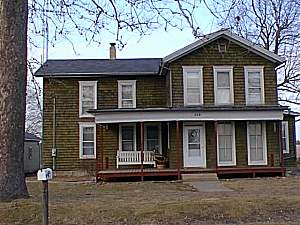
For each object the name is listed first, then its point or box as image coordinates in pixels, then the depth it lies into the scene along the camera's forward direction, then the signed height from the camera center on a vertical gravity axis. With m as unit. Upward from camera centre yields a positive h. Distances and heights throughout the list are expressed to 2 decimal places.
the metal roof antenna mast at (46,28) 15.87 +3.89
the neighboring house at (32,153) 39.38 +0.00
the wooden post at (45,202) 9.70 -0.94
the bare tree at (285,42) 36.72 +8.46
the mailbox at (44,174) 9.65 -0.40
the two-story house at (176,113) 24.83 +1.97
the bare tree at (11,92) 13.73 +1.65
